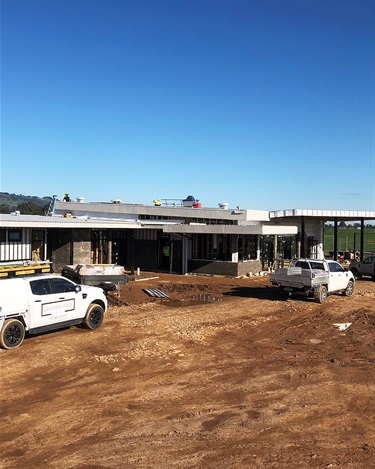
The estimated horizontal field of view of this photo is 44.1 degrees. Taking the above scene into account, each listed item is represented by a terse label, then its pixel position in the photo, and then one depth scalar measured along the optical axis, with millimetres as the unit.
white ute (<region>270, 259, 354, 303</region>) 19391
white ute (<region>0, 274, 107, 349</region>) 11273
